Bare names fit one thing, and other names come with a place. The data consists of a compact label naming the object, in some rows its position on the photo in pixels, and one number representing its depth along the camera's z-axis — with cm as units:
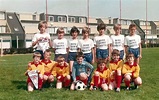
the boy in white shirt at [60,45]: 845
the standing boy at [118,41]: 903
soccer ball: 797
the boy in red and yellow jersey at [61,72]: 825
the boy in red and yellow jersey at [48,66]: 827
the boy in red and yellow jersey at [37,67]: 800
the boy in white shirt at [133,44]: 902
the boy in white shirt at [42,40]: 838
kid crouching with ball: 812
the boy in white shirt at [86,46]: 842
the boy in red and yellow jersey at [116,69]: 789
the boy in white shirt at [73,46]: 842
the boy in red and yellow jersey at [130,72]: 805
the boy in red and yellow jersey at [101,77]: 797
